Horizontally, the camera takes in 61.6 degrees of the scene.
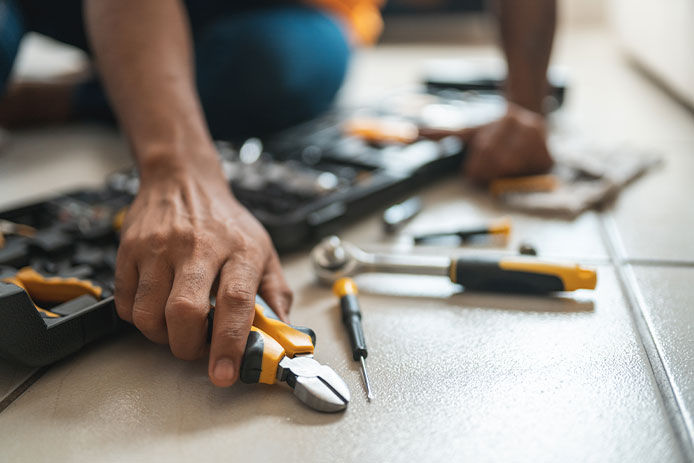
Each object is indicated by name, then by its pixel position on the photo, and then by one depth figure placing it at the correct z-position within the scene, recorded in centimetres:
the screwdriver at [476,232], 75
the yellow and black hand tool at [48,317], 47
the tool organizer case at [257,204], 52
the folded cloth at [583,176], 84
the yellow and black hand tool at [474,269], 60
